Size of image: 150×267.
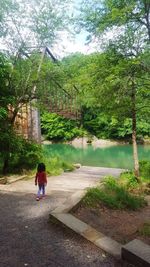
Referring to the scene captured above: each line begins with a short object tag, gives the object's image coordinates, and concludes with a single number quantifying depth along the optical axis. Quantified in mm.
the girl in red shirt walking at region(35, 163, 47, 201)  4409
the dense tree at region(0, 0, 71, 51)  6468
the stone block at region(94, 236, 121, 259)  2485
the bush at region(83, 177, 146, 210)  3985
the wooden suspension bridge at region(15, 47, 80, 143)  7242
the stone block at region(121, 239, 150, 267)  2227
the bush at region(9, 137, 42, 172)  6815
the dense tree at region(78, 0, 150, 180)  5133
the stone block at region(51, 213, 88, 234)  2875
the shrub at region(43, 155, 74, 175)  7460
